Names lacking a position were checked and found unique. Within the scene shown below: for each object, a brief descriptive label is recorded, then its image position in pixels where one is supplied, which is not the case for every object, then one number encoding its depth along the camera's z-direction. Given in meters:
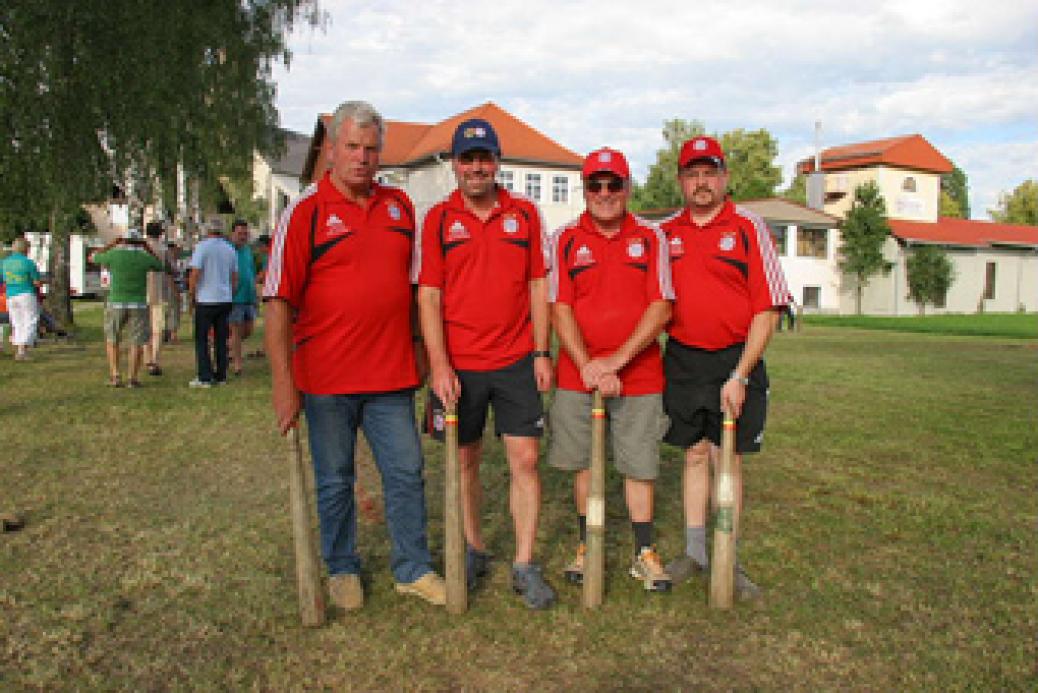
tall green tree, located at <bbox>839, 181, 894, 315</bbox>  43.34
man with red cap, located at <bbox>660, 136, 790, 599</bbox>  3.94
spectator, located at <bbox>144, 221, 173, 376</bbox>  11.36
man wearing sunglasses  3.92
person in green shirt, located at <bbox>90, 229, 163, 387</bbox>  10.54
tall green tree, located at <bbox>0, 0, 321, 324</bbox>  11.50
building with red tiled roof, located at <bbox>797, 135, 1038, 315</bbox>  45.84
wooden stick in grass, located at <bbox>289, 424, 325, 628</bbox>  3.61
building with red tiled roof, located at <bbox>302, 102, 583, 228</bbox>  41.74
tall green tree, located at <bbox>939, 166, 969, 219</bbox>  103.36
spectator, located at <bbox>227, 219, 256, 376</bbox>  11.60
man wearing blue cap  3.85
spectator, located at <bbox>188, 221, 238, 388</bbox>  10.52
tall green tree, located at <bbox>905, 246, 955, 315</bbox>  45.22
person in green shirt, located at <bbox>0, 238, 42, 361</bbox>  14.00
